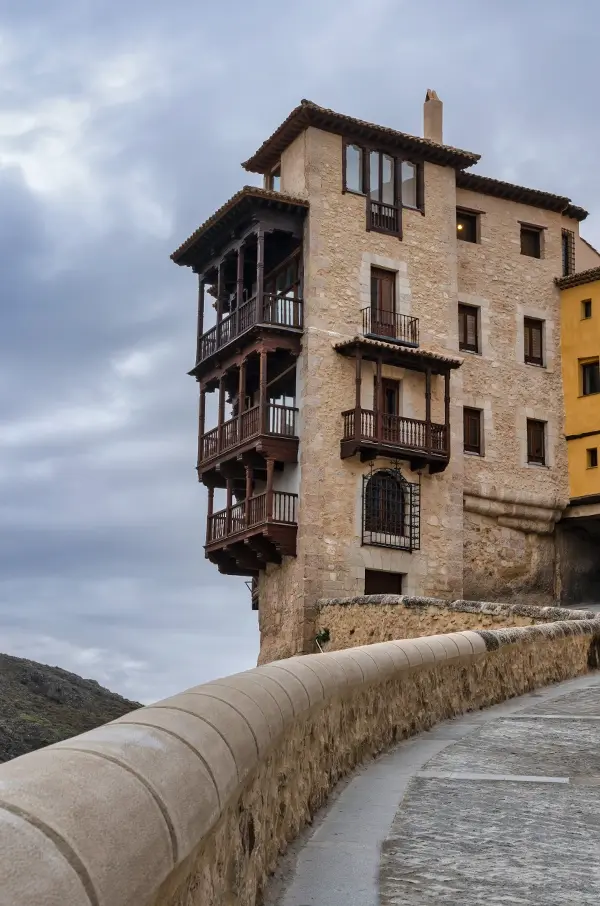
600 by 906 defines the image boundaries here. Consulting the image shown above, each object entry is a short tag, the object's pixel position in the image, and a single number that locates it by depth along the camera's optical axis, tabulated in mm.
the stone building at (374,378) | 29375
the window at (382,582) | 29750
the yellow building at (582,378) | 33688
